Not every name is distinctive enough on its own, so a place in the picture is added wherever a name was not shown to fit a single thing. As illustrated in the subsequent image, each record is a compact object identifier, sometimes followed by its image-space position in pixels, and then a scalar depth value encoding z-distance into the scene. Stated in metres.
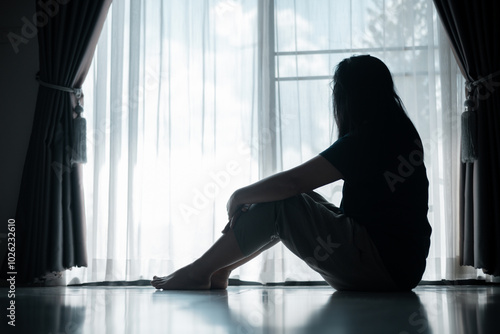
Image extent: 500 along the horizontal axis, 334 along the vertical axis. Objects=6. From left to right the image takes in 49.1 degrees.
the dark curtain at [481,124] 2.42
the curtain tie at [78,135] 2.68
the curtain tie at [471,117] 2.46
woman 1.66
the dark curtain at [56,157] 2.60
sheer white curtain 2.63
